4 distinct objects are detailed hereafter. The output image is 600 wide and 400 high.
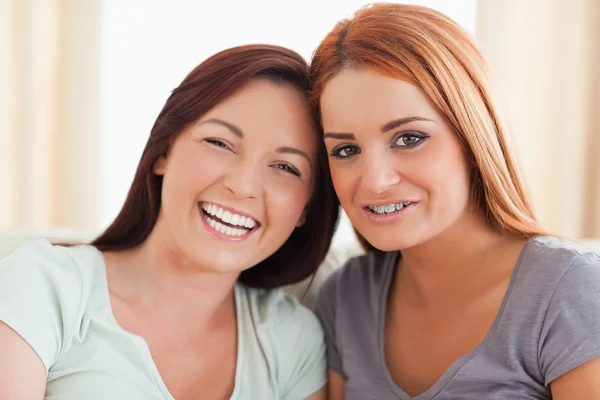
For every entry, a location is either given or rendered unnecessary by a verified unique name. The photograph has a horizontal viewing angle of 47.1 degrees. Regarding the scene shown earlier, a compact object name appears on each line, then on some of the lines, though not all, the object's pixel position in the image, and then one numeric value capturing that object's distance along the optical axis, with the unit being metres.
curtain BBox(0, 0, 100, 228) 3.08
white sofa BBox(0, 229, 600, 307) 1.84
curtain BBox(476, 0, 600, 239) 2.81
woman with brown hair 1.44
